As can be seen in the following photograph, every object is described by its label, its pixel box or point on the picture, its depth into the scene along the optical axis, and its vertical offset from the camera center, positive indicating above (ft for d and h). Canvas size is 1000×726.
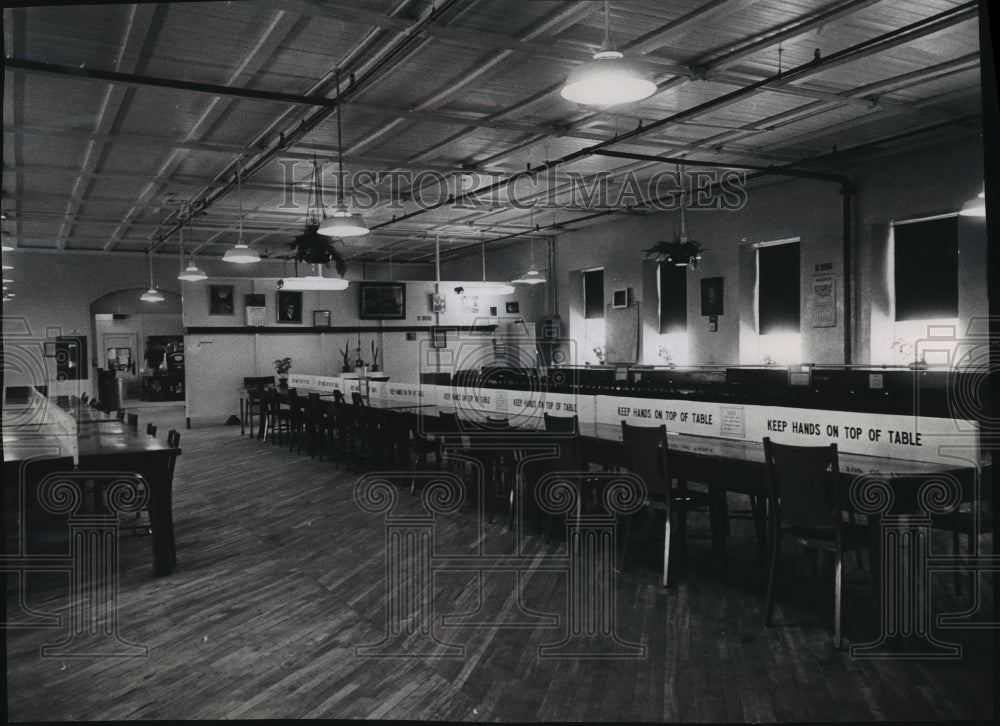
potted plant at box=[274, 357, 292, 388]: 46.73 -0.56
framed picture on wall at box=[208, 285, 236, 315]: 45.14 +3.58
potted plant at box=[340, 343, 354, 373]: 49.39 -0.10
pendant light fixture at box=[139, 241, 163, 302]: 43.01 +3.73
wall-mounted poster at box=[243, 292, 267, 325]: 46.03 +3.13
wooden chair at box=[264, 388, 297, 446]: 33.92 -2.52
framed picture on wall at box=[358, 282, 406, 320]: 50.03 +3.81
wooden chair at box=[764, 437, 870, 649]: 11.53 -2.43
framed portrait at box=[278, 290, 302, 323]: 47.14 +3.29
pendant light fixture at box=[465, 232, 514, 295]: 43.27 +4.07
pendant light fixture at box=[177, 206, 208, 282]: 34.60 +3.97
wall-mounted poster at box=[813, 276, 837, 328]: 30.91 +2.01
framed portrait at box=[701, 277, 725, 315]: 36.47 +2.79
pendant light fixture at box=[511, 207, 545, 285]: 39.86 +4.11
